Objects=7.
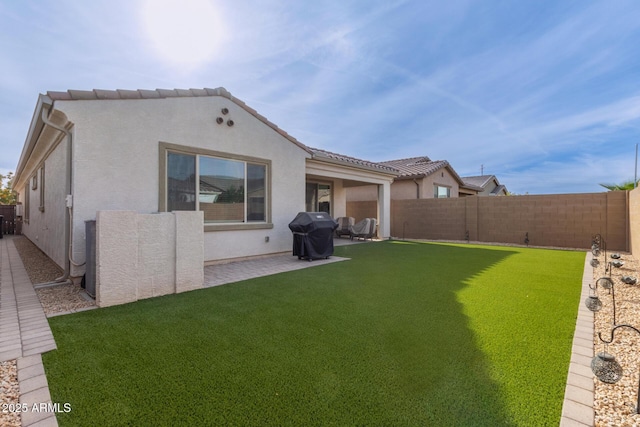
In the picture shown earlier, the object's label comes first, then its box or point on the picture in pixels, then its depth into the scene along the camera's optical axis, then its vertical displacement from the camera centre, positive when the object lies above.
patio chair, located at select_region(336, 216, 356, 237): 14.27 -0.67
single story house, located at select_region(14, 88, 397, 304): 5.43 +1.00
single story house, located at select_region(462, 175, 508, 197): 30.06 +3.08
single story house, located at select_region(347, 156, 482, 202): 17.66 +1.84
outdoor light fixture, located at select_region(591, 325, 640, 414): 2.25 -1.23
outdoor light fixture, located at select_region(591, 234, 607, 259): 10.26 -0.98
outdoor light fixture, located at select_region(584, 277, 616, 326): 3.97 -1.25
